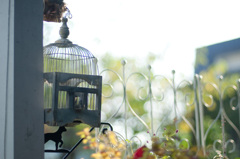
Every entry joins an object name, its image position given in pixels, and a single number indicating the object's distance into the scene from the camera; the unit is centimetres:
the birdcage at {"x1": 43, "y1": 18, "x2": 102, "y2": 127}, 436
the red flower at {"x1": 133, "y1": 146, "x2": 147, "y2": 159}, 361
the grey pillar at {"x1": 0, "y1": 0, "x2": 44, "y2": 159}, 415
